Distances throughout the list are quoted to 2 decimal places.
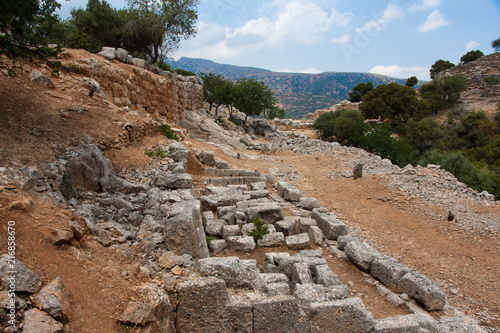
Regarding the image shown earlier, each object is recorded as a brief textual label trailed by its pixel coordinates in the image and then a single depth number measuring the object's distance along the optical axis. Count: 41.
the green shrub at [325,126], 26.98
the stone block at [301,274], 5.83
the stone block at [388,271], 6.36
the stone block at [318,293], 4.89
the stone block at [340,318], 4.52
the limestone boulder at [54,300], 2.73
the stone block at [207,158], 13.62
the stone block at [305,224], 8.89
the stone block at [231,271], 4.45
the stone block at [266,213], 8.62
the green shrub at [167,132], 13.05
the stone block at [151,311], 3.20
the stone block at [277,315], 4.07
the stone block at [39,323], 2.53
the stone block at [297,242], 7.79
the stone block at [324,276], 5.82
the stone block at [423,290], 5.75
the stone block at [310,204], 10.93
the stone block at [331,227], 8.59
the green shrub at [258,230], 7.94
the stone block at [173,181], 7.79
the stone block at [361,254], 7.05
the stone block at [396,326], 4.61
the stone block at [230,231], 7.77
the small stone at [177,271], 4.26
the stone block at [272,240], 7.80
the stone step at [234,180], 11.95
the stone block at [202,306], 3.79
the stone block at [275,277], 5.80
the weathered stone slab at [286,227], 8.53
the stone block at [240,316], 3.97
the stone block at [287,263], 6.43
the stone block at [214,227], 7.84
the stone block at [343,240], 8.06
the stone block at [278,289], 5.14
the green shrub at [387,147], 19.07
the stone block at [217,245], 7.19
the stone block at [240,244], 7.46
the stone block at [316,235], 8.37
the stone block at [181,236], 5.05
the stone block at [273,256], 6.79
